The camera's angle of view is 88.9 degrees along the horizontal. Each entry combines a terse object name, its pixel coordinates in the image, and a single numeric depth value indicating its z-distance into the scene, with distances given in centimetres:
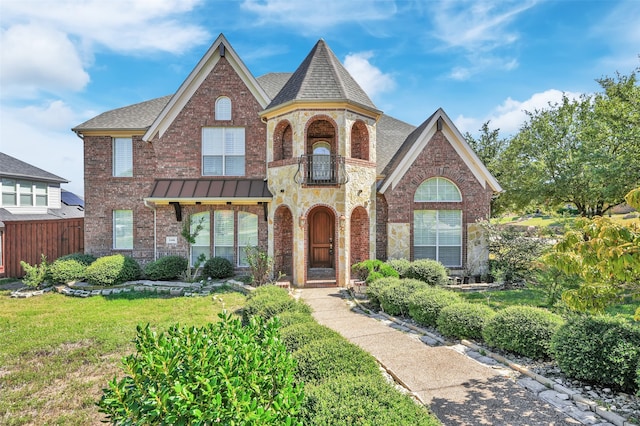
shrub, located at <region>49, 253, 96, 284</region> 1378
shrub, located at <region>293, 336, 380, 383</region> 445
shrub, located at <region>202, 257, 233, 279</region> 1459
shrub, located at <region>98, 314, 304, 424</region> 273
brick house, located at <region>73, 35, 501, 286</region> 1359
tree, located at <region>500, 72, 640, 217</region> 1302
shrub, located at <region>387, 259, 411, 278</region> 1278
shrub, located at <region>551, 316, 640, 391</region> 506
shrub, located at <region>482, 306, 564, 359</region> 638
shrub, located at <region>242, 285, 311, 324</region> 764
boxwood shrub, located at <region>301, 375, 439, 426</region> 328
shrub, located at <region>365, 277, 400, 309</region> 1031
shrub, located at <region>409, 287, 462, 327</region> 839
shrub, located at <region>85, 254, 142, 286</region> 1344
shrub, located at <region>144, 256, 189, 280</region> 1426
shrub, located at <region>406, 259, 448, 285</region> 1238
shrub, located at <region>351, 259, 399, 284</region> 1165
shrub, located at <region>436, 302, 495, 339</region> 740
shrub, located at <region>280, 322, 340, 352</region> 546
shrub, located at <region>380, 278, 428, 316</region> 953
